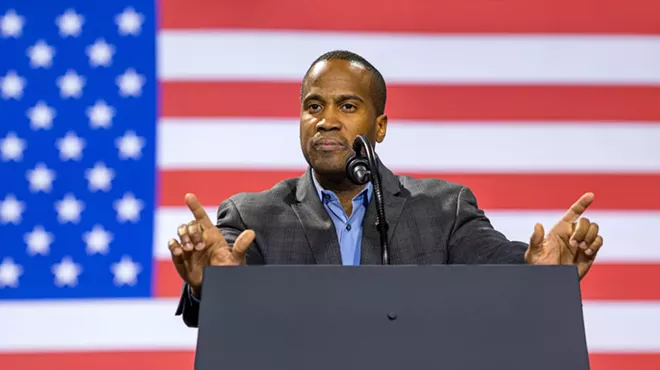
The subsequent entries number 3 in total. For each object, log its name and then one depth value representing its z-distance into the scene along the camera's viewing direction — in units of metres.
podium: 6.56
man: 7.15
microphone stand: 6.79
